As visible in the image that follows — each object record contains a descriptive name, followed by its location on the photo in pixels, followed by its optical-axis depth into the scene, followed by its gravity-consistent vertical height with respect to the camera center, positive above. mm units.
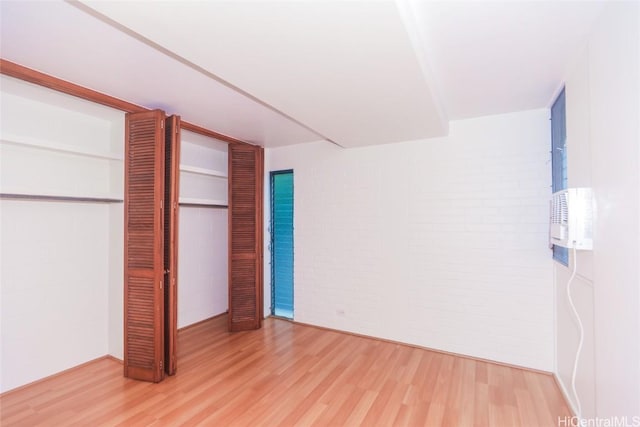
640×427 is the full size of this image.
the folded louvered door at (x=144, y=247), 2699 -267
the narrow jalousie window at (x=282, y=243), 4461 -396
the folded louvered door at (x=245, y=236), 3945 -248
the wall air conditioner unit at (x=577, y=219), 1736 -15
